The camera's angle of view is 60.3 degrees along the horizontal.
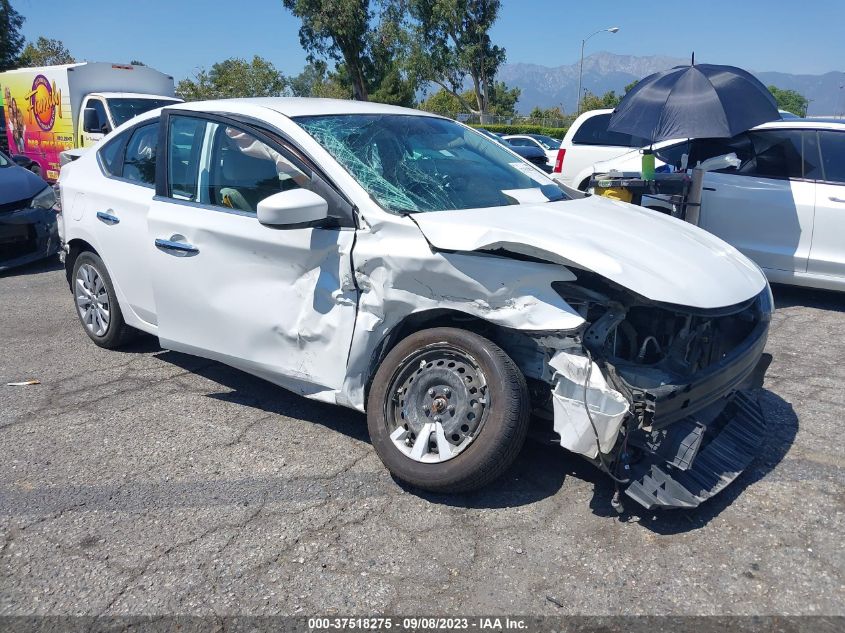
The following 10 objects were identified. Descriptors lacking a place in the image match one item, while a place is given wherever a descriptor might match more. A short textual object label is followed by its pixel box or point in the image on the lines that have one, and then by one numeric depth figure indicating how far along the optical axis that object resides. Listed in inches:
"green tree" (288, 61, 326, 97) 1601.9
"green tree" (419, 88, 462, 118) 2335.8
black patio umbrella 252.5
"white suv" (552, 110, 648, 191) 368.8
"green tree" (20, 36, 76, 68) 1899.4
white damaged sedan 117.8
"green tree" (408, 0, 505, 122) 1739.7
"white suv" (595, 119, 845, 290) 247.8
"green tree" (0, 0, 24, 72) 1381.6
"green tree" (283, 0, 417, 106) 1489.9
